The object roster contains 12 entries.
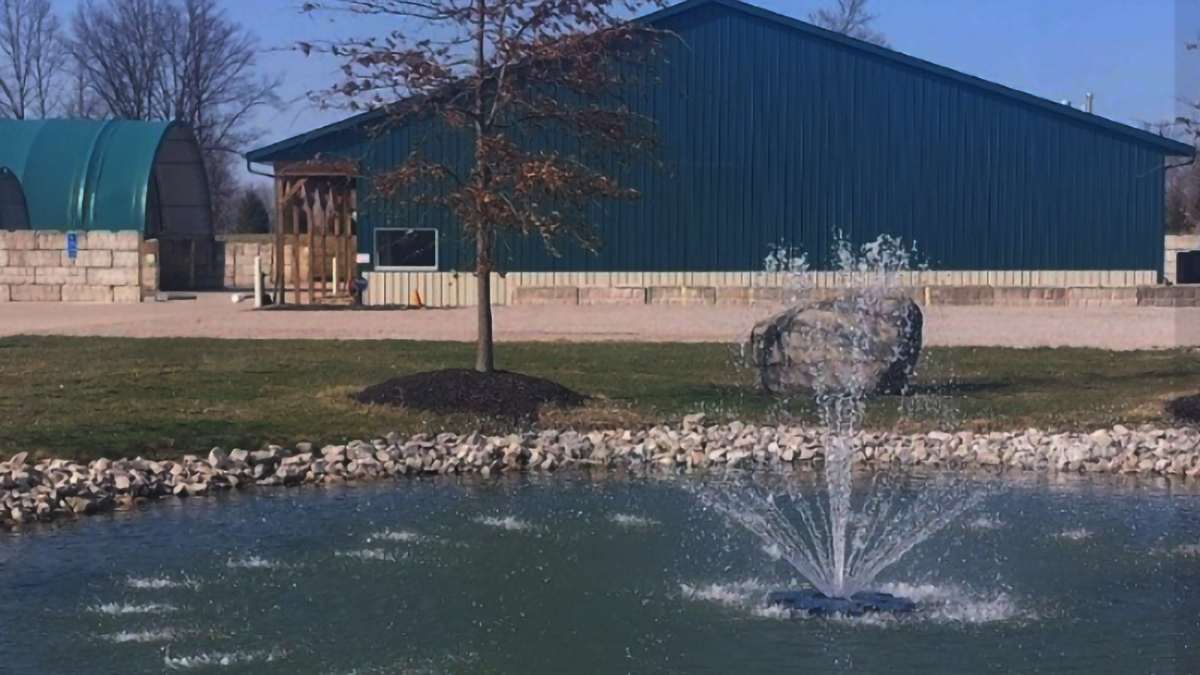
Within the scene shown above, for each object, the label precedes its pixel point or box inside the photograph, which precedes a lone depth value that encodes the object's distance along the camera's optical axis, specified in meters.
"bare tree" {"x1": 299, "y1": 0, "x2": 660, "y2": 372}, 15.81
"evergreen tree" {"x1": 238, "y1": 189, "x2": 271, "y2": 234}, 67.12
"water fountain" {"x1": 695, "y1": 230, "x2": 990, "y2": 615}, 9.66
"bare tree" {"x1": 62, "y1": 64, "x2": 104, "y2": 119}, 78.38
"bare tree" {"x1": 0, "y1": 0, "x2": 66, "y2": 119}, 78.31
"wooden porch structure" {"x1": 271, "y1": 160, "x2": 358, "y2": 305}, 35.93
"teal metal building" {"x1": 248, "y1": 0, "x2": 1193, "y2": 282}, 37.75
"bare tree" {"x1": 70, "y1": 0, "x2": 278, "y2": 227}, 76.69
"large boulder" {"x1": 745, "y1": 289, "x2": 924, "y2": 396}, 16.78
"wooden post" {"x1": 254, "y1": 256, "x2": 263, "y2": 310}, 35.19
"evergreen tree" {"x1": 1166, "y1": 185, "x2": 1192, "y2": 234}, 51.34
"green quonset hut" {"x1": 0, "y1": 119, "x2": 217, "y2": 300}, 39.56
